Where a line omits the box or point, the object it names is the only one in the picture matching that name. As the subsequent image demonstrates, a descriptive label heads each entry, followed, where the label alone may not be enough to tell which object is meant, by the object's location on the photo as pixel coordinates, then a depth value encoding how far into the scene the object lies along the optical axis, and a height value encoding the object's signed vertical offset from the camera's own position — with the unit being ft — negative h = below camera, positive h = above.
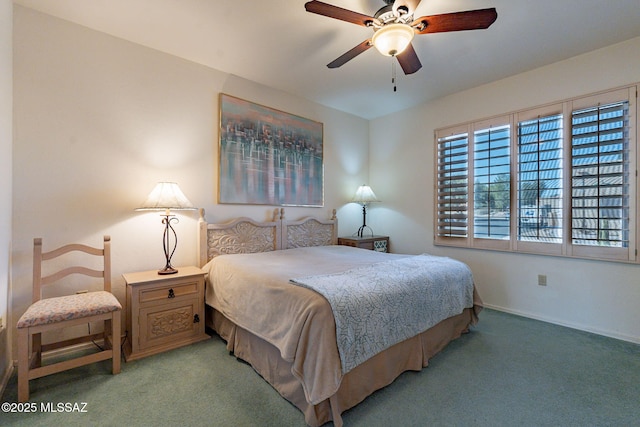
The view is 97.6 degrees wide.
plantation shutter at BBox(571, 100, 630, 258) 8.55 +1.07
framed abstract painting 10.51 +2.23
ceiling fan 5.71 +4.04
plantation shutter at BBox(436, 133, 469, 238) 11.95 +1.02
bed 5.06 -2.37
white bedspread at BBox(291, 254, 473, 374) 5.30 -2.04
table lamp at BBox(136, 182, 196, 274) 7.86 +0.21
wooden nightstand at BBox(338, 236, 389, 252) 13.18 -1.59
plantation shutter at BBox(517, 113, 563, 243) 9.72 +1.10
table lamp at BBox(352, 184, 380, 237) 14.14 +0.70
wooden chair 5.65 -2.29
